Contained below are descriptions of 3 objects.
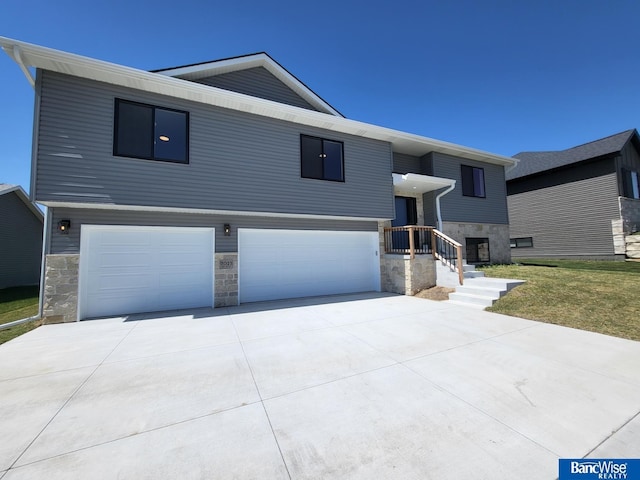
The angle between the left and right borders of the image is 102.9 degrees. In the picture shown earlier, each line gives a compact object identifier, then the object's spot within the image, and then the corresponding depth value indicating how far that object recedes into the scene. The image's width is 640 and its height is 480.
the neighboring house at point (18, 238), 12.70
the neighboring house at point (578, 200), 13.90
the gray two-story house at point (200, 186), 5.82
